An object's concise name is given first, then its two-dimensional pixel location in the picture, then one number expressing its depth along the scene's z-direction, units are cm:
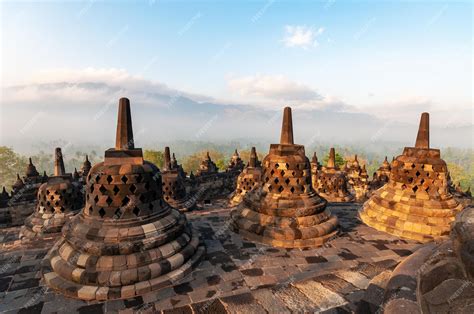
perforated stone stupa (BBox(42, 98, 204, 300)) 541
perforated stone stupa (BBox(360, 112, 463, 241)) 859
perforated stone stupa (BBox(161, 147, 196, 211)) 1723
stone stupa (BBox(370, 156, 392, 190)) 2837
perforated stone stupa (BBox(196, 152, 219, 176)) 3197
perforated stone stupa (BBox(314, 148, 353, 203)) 2164
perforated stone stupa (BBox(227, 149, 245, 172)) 3372
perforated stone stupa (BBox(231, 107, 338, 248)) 799
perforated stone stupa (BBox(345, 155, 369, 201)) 2896
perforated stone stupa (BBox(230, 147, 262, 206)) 1920
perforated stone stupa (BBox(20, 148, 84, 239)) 1158
